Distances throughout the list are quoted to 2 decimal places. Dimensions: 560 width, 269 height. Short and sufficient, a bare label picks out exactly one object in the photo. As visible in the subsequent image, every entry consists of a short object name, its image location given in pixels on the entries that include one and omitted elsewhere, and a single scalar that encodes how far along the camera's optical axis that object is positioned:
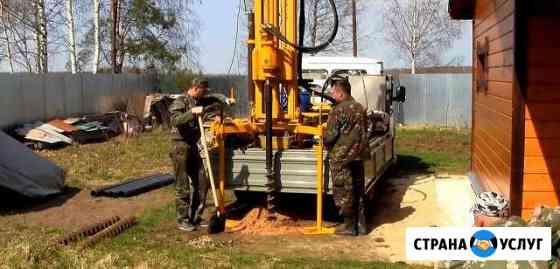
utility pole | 31.88
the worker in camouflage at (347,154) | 6.99
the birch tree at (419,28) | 36.91
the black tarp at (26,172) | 8.80
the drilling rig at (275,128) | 7.41
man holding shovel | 7.48
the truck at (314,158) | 7.41
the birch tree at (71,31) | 23.47
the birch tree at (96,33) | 23.28
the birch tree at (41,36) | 23.16
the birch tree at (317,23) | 32.31
